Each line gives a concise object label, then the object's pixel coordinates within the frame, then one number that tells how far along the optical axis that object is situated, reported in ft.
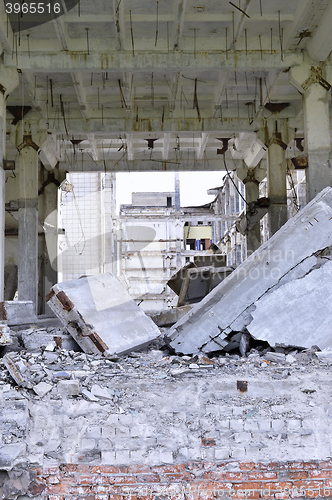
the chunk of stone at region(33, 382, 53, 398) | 15.23
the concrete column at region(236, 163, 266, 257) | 55.72
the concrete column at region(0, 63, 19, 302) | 31.91
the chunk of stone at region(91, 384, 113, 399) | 15.49
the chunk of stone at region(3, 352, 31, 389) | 15.53
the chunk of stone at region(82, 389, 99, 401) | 15.23
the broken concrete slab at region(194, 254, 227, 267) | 49.85
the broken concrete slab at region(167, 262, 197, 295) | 41.62
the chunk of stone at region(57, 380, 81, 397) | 15.38
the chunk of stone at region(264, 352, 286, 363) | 18.76
